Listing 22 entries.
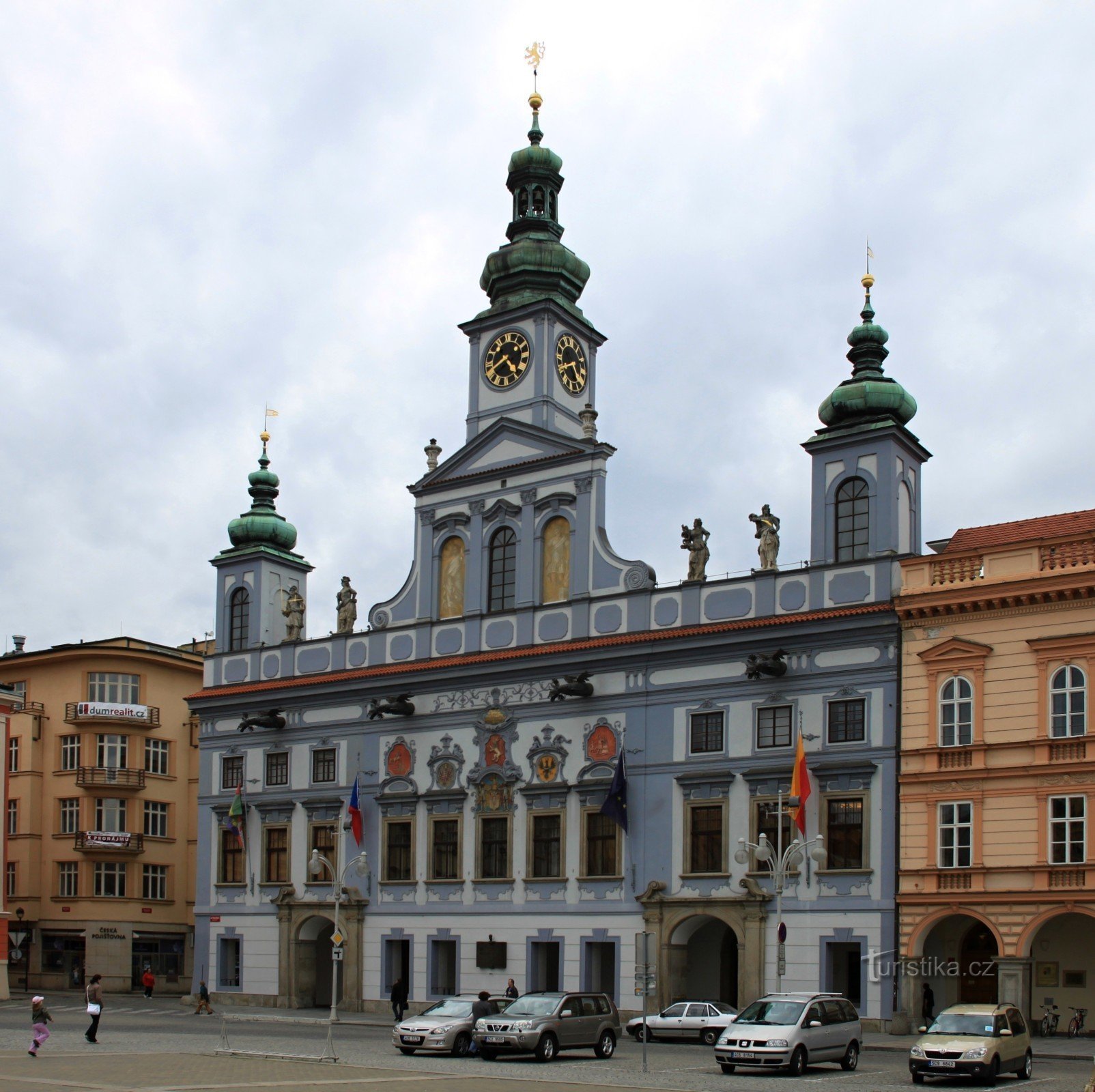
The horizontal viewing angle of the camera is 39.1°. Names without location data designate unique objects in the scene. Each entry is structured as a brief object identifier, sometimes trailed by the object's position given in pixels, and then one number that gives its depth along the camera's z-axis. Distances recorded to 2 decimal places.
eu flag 45.84
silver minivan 29.66
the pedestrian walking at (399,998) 47.56
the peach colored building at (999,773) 39.44
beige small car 28.06
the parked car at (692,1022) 38.69
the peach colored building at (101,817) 66.62
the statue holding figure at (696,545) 47.69
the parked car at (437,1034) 33.88
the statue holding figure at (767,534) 46.34
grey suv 32.78
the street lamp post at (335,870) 50.69
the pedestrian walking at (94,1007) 34.75
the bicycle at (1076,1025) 38.97
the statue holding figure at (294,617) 58.06
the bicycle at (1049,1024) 39.47
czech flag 51.94
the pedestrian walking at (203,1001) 51.56
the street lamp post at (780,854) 39.88
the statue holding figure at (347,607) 56.06
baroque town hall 43.69
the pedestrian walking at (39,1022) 31.11
